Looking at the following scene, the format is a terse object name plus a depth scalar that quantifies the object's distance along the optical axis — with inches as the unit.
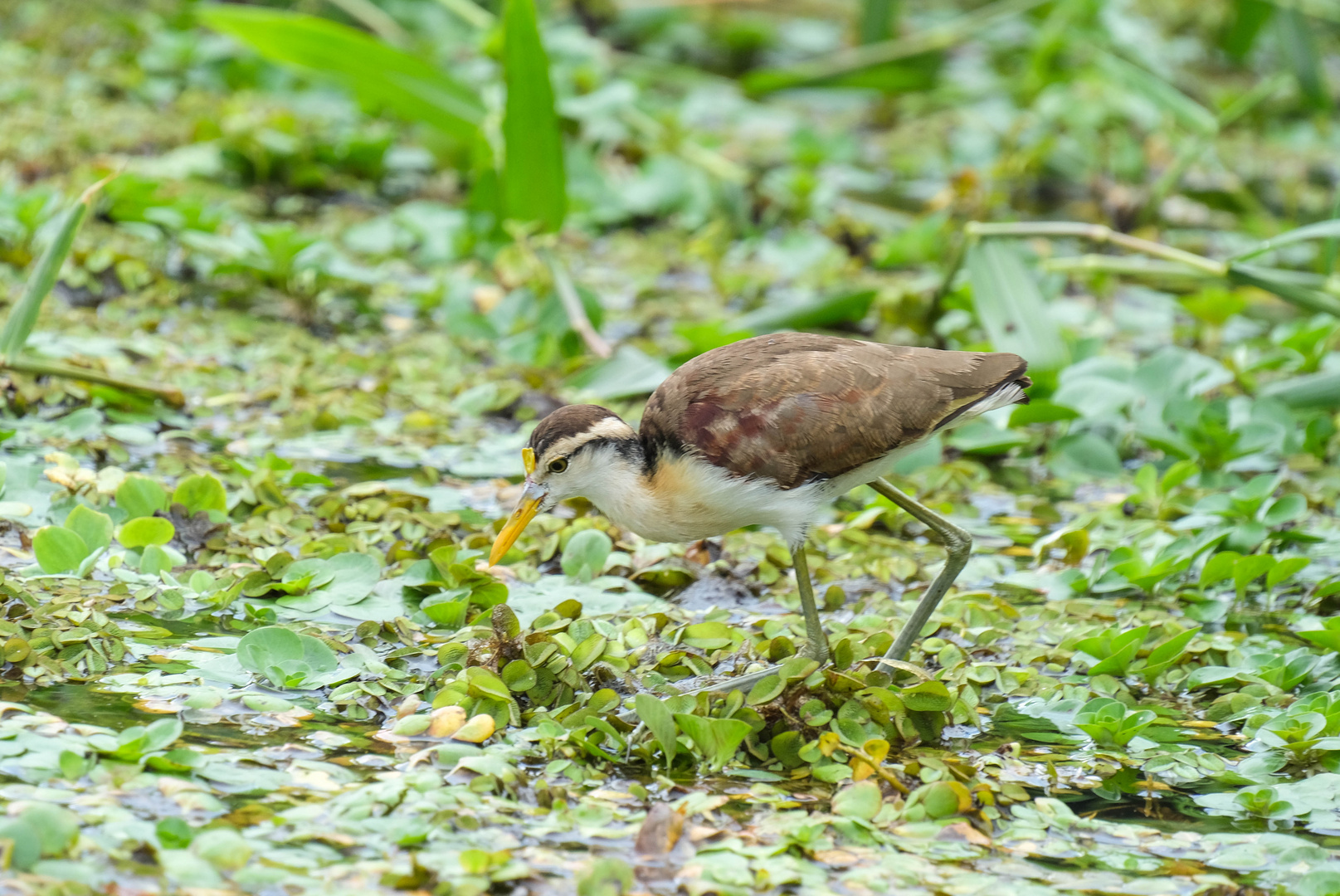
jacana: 293.0
